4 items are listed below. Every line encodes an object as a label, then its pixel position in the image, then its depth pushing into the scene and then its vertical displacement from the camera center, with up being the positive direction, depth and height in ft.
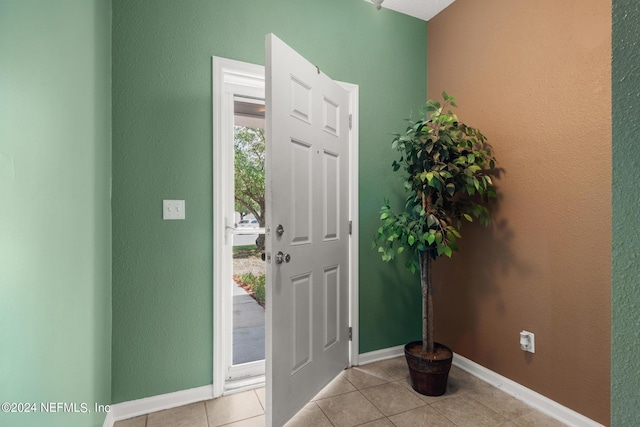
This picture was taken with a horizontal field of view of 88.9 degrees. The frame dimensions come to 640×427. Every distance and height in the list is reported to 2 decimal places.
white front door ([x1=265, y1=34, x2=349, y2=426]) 5.56 -0.32
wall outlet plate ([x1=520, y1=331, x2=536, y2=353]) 6.51 -2.56
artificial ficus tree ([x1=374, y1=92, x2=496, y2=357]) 6.67 +0.57
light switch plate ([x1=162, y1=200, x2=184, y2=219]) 6.39 +0.12
